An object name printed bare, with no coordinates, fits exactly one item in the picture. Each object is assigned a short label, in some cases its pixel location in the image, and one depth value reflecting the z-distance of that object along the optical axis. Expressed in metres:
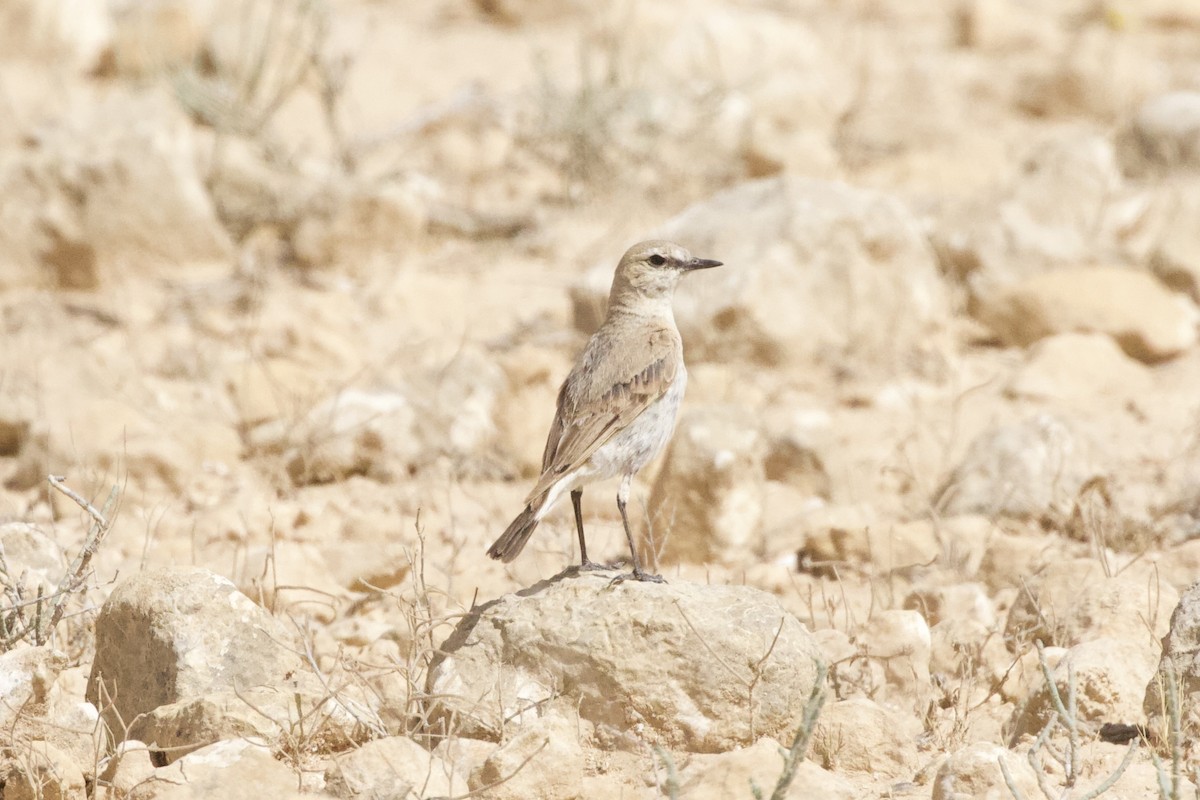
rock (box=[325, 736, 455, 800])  9.02
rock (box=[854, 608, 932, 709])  11.07
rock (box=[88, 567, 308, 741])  10.16
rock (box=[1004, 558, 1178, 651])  11.43
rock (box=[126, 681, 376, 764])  9.50
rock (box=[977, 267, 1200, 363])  19.55
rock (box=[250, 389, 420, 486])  16.84
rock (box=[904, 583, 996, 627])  12.55
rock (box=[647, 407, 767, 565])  15.00
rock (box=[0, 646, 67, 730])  10.30
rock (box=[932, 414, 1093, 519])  15.19
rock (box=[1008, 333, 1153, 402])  18.53
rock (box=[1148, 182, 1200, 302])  20.81
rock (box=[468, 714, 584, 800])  9.22
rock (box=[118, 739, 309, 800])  8.81
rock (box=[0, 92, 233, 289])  21.75
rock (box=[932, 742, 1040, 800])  8.88
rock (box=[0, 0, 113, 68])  27.98
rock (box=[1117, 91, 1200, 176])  24.92
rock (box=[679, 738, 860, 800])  8.88
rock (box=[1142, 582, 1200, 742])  10.02
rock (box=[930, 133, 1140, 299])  21.16
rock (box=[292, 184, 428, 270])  22.56
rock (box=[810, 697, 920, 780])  9.92
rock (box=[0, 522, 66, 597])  12.22
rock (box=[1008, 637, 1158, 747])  10.41
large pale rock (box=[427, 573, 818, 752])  9.95
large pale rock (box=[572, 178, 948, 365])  19.22
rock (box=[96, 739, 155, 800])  9.31
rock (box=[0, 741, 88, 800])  9.21
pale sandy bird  11.55
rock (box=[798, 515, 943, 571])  14.19
